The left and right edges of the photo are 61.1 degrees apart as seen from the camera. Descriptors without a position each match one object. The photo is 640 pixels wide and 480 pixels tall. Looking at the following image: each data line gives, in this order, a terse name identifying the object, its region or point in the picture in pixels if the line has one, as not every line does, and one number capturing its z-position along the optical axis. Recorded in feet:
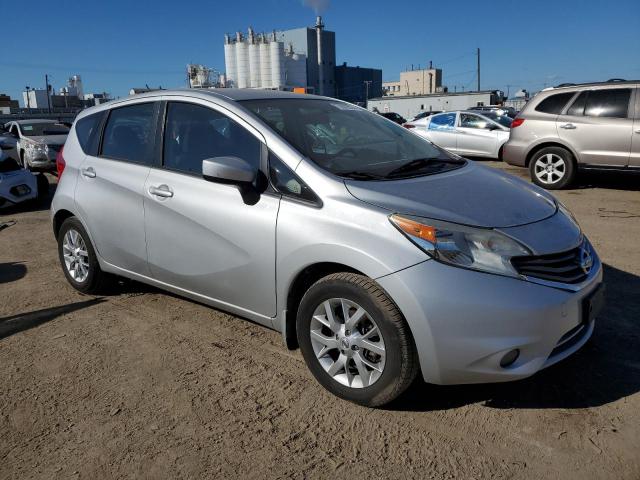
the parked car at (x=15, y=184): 29.89
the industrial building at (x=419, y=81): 330.34
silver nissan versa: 8.23
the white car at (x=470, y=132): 44.01
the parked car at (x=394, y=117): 100.73
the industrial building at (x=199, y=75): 176.04
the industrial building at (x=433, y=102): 158.30
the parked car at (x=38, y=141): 44.47
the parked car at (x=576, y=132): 27.66
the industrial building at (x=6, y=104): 184.55
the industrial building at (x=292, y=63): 199.52
